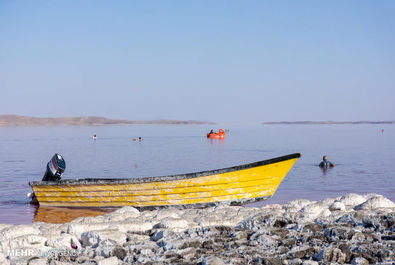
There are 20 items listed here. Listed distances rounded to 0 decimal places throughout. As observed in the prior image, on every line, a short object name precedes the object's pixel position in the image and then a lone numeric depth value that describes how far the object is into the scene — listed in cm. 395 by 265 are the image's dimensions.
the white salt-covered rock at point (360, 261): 621
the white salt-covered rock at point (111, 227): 838
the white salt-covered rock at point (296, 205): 1023
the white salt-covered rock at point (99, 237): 768
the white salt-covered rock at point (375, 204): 961
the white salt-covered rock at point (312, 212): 905
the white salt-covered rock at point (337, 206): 980
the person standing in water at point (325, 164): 2666
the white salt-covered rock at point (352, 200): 1058
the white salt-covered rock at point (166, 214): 979
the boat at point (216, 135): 6674
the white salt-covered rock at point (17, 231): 818
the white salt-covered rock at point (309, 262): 627
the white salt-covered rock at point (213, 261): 626
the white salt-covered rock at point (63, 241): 764
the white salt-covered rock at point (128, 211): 1037
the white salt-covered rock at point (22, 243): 751
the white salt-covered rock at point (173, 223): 844
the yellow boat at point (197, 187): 1260
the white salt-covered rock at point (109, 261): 663
